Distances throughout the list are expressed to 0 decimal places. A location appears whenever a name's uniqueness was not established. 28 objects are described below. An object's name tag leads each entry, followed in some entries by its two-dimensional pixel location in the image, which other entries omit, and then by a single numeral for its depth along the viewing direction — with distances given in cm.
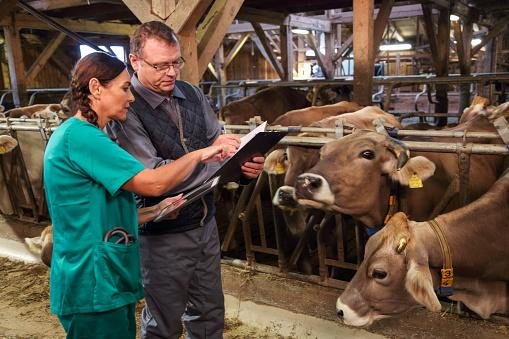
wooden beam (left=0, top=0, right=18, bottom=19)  534
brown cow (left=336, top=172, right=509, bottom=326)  224
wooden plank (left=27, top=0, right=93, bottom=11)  698
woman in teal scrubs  176
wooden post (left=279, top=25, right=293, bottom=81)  905
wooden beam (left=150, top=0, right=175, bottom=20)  336
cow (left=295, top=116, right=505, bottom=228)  280
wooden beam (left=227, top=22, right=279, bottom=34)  1211
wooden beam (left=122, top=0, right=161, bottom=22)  339
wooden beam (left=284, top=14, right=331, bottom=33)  908
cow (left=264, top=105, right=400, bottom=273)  337
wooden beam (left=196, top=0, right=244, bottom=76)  366
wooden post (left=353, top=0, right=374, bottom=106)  388
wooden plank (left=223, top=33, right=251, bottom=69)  1500
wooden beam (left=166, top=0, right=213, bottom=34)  327
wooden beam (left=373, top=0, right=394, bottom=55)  514
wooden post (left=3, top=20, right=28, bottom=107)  793
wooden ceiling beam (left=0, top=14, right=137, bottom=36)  835
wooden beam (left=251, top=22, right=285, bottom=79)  870
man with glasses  218
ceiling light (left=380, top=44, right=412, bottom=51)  1951
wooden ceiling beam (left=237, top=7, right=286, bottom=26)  788
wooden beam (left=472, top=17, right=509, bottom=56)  821
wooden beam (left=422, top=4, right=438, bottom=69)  720
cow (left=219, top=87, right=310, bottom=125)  708
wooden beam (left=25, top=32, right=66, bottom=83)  898
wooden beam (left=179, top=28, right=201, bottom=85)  341
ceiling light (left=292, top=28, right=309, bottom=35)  971
